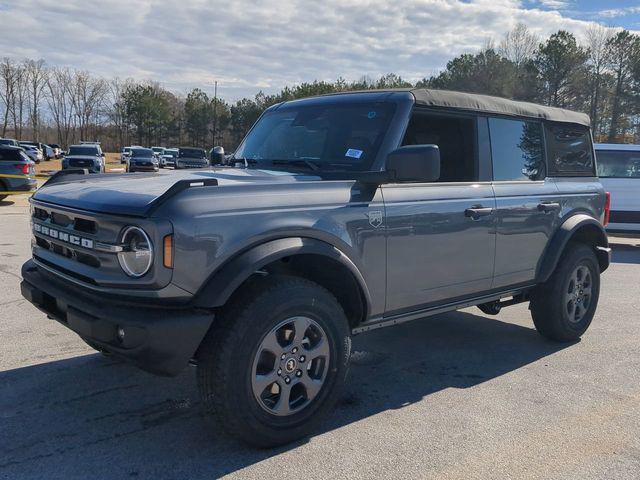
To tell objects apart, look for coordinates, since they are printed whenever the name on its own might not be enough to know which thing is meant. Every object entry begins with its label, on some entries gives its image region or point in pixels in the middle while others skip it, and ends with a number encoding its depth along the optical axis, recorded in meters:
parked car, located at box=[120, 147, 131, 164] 47.89
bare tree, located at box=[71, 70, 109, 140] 85.88
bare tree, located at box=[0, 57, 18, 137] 76.69
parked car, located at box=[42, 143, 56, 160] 53.79
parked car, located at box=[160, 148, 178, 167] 50.98
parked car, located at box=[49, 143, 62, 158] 59.12
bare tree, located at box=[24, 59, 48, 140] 81.04
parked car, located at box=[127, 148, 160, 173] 31.89
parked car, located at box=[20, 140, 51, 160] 48.38
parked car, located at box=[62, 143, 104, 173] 28.66
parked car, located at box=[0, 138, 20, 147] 38.43
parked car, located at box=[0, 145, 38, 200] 16.78
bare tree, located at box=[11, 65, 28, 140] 79.06
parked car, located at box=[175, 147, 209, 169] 31.52
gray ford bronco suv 2.98
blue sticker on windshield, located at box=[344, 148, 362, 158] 4.00
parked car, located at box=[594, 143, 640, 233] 12.68
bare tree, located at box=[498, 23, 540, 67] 47.31
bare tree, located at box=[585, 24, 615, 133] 45.69
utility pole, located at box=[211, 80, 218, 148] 65.30
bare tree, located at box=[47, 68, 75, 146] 85.50
